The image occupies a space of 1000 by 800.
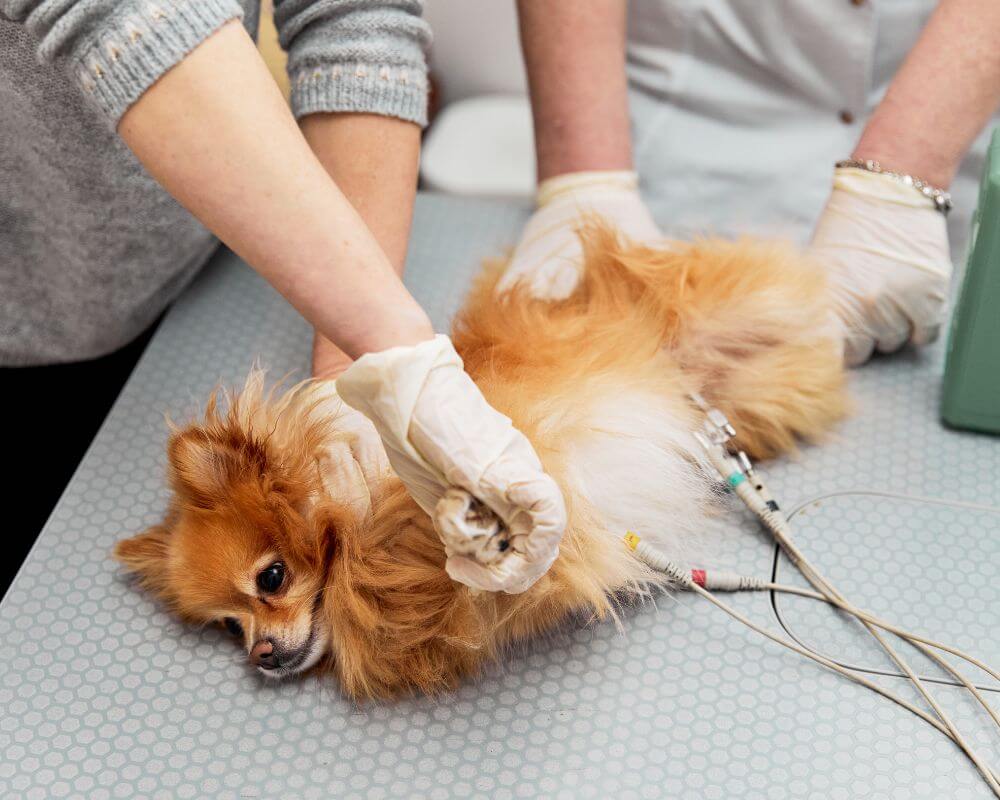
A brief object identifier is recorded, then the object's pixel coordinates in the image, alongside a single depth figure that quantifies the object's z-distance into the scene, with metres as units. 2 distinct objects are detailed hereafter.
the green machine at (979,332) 0.97
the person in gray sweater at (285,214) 0.72
